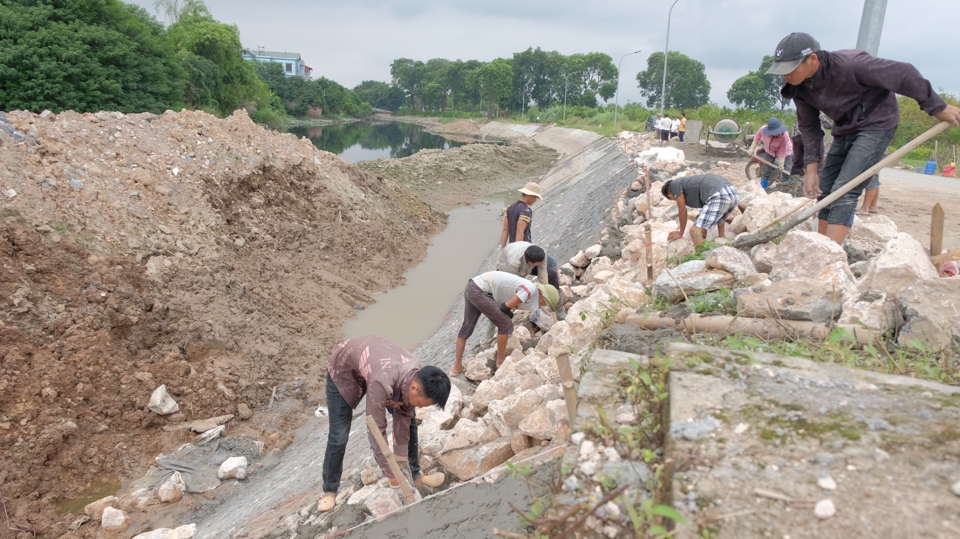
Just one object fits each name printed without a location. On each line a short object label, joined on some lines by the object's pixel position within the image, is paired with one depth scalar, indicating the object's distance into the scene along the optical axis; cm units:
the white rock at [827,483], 157
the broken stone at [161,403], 549
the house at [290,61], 10256
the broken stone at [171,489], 455
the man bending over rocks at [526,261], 523
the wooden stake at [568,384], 241
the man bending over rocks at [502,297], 477
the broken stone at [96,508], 439
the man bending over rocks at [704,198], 488
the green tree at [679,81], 7056
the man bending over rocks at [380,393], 295
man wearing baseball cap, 324
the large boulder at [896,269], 293
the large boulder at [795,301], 289
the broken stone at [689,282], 352
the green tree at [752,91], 5900
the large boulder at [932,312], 242
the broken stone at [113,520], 425
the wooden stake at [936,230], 364
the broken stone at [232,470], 491
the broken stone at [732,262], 356
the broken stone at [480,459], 321
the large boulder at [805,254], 359
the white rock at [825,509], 149
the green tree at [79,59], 2019
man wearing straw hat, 614
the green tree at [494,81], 6869
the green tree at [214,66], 3120
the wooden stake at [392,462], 294
